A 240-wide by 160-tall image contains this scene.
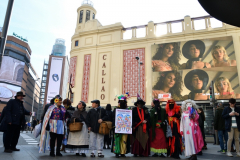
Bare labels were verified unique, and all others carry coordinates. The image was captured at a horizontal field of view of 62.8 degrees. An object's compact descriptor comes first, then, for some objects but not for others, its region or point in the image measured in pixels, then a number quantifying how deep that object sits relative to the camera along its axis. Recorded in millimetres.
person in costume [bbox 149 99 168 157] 6410
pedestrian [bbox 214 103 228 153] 7642
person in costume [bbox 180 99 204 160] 5699
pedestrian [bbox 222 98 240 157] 6559
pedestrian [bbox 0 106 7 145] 6301
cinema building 21031
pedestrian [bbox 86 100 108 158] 6301
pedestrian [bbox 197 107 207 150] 7630
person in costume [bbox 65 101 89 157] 6262
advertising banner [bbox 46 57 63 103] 47969
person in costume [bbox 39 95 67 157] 5961
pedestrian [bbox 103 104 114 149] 9211
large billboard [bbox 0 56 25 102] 55531
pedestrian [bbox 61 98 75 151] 6605
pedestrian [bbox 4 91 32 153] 6283
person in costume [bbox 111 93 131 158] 6225
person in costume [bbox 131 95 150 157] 6344
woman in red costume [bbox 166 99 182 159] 6289
